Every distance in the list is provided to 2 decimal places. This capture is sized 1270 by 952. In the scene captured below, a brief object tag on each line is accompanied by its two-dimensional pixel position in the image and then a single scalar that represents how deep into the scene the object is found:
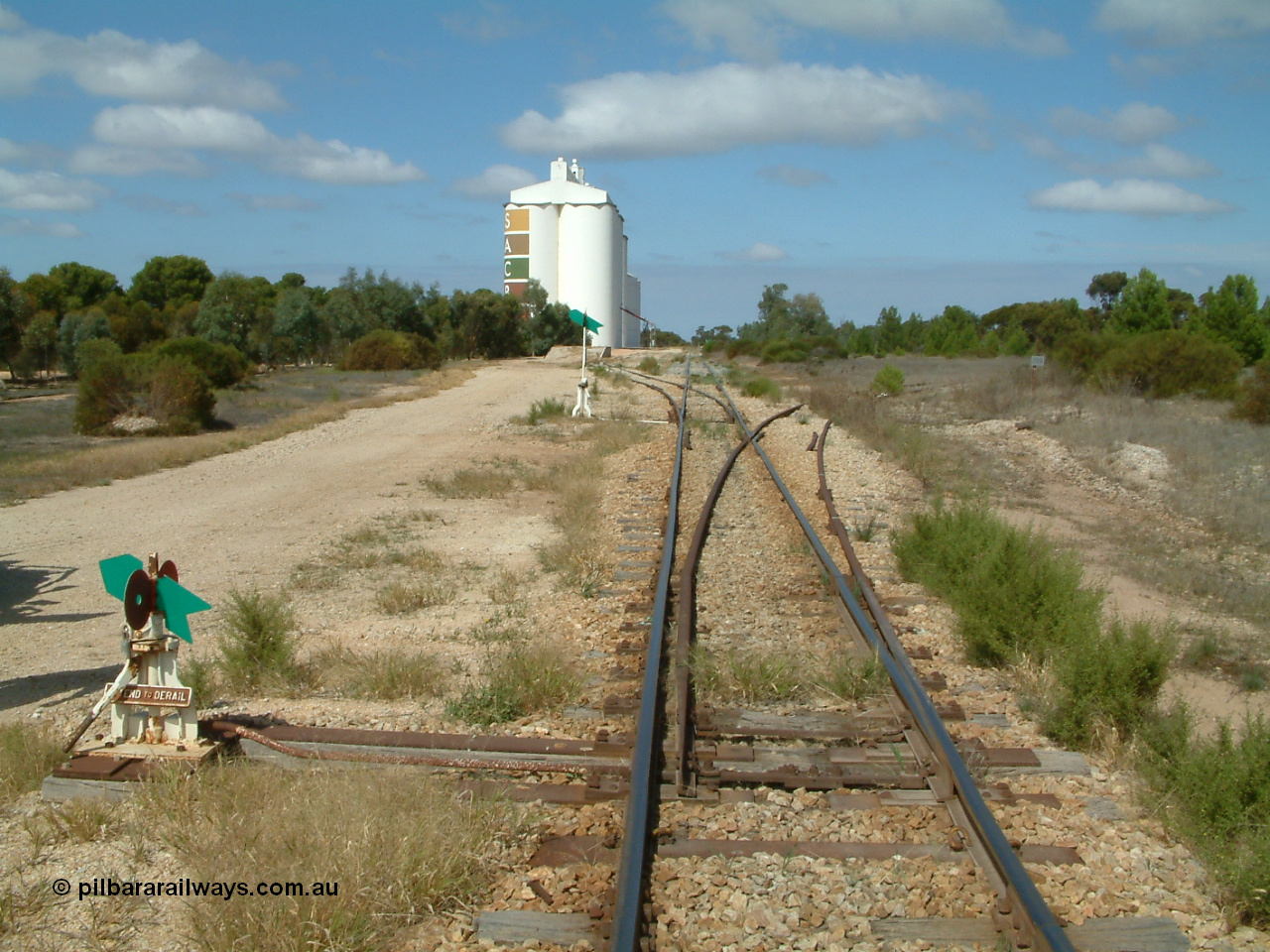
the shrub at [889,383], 32.88
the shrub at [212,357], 29.27
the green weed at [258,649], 6.48
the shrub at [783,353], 58.68
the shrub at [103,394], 23.09
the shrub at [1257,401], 24.98
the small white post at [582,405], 24.31
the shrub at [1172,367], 30.52
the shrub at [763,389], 30.99
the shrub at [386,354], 49.59
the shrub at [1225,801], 3.89
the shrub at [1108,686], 5.54
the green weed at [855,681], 6.03
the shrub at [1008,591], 6.92
